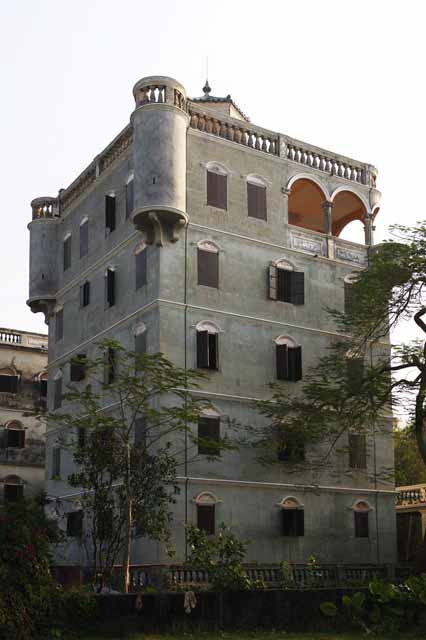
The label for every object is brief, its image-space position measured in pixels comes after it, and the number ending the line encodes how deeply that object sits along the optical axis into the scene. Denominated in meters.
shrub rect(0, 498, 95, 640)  15.12
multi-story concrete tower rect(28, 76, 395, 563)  29.84
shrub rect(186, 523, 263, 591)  19.38
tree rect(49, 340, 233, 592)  24.17
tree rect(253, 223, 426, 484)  29.03
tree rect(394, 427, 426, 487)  51.19
